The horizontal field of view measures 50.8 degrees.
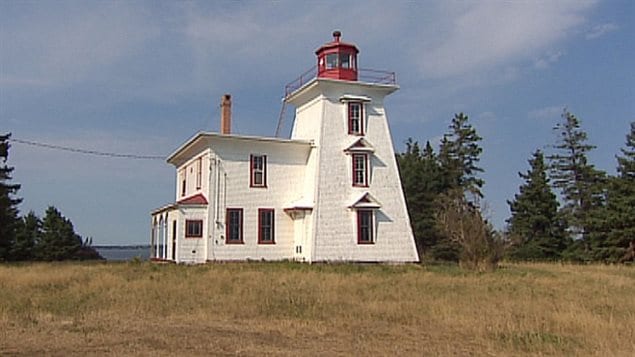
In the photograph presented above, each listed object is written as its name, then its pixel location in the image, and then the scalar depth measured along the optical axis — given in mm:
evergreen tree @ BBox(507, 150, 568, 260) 49406
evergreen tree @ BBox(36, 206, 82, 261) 51438
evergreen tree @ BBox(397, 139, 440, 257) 48219
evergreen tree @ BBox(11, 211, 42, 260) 47312
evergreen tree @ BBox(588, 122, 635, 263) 43844
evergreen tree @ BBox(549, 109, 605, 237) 51562
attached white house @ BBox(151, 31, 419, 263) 30859
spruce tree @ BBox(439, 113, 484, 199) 53875
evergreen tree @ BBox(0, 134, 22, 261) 43312
